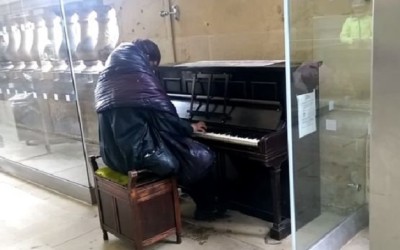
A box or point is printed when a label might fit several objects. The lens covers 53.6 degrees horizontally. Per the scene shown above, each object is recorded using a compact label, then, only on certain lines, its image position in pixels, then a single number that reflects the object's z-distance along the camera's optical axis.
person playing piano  2.68
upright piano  2.73
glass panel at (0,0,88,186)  4.56
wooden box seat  2.69
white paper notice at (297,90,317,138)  2.59
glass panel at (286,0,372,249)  2.66
